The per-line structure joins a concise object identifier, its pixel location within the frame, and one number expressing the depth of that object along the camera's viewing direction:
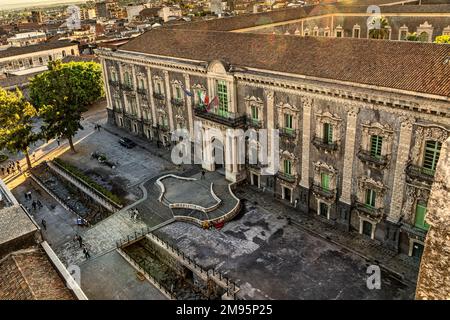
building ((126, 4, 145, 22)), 193.44
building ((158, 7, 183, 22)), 157.85
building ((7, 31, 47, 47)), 132.25
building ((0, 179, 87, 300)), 23.23
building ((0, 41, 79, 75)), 97.25
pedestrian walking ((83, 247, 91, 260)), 37.90
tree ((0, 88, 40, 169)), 53.75
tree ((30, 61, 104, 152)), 57.81
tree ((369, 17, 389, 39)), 67.12
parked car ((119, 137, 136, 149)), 61.97
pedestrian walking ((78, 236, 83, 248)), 39.72
